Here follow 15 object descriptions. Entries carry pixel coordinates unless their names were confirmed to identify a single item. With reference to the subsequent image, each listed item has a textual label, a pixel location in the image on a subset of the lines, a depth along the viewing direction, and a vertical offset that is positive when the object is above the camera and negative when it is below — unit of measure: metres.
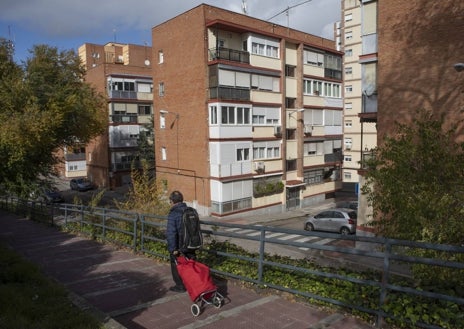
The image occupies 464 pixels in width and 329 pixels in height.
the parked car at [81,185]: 45.25 -4.99
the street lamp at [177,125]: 31.73 +1.33
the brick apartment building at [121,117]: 42.12 +2.50
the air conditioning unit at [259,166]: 30.91 -2.16
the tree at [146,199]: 13.07 -2.10
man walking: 5.53 -1.27
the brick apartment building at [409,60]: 15.32 +3.12
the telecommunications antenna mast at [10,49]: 25.95 +6.05
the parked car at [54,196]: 38.34 -5.32
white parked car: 22.45 -4.86
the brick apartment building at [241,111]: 28.50 +2.18
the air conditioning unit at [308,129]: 35.03 +0.68
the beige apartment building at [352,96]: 46.55 +4.81
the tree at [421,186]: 7.24 -1.04
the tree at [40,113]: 22.38 +1.76
